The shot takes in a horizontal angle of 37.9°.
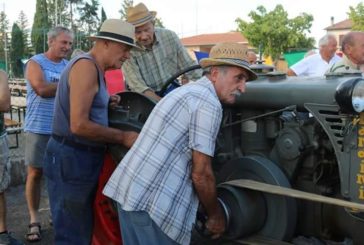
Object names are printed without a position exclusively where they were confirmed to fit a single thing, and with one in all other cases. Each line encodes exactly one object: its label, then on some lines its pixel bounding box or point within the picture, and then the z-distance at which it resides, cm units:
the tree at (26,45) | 4615
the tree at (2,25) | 4872
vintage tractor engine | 272
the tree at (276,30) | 4522
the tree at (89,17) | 6319
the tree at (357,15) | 3606
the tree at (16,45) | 4347
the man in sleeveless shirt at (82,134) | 308
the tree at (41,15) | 6009
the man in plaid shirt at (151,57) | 397
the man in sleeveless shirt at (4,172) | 418
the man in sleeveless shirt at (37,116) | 462
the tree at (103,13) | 6480
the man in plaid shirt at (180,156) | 245
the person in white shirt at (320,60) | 682
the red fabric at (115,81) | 481
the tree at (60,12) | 6056
